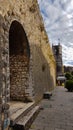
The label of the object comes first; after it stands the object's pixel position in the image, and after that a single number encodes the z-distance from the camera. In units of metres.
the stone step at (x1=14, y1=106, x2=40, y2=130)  4.41
